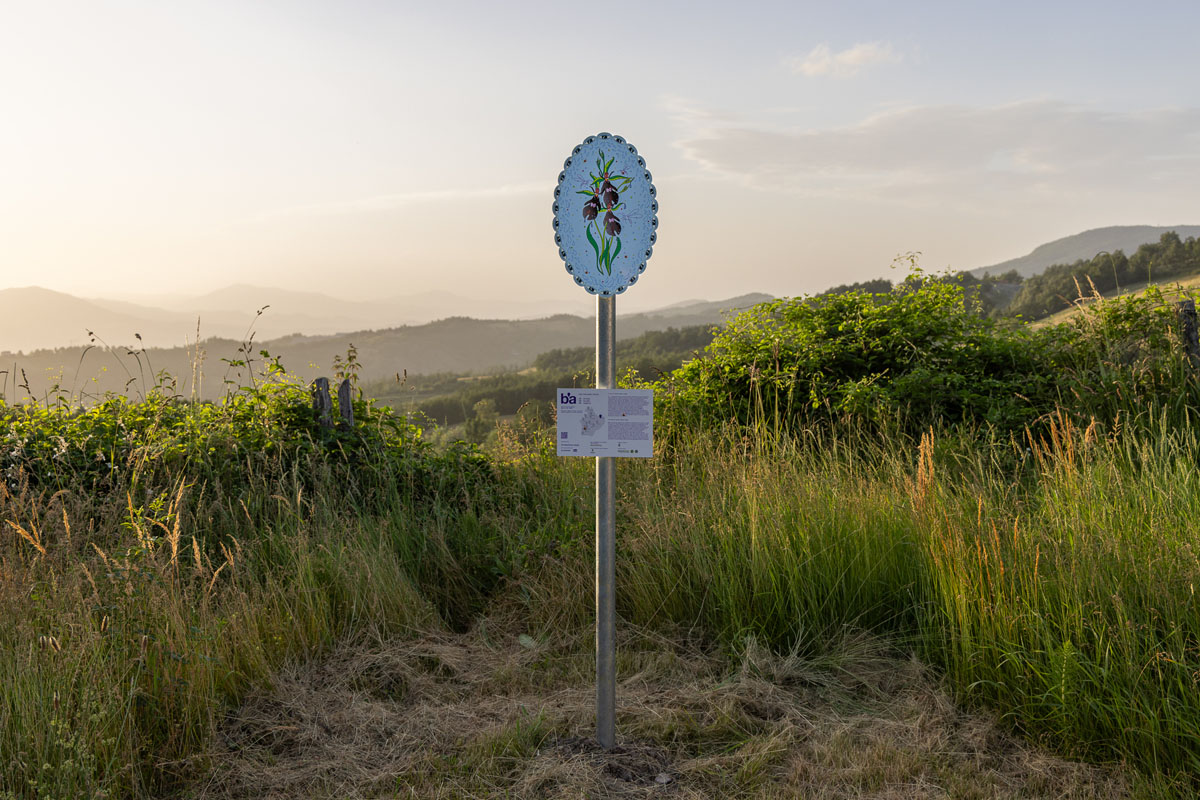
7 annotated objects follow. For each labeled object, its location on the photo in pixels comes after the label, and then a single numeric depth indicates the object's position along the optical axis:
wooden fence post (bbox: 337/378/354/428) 7.34
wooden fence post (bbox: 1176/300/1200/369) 7.69
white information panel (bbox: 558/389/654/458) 3.35
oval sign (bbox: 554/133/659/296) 3.37
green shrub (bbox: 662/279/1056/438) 7.52
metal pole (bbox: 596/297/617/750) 3.38
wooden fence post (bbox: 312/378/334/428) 7.25
